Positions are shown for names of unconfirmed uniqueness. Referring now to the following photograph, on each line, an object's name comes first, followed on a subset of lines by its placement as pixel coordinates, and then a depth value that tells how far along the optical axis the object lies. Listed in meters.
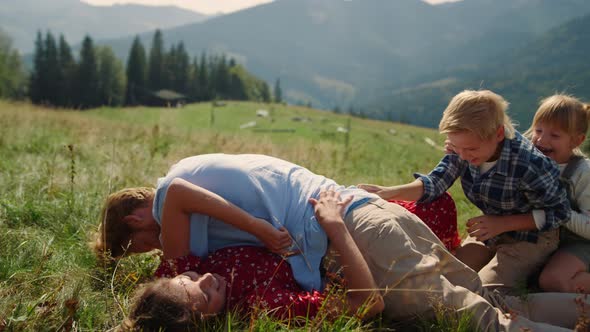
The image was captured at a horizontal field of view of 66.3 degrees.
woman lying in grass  2.40
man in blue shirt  2.72
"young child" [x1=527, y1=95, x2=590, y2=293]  3.17
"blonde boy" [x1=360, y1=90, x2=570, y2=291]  3.04
